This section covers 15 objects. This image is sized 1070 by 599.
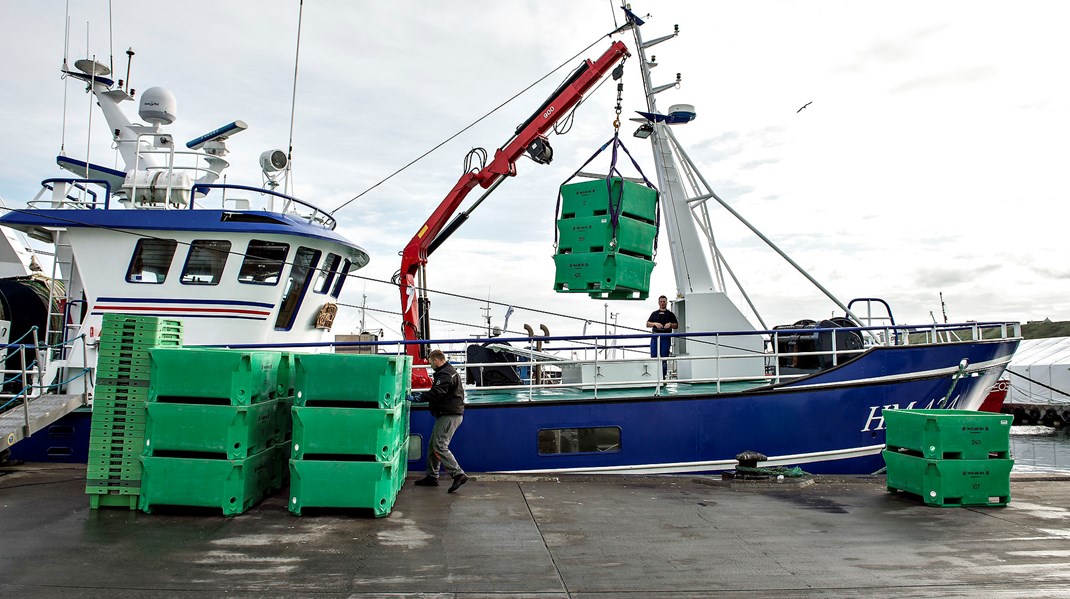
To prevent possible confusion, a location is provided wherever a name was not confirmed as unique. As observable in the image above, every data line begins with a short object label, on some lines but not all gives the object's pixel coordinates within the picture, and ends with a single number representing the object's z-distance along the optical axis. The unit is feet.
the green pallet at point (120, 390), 19.40
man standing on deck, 32.58
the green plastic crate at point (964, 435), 21.09
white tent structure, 103.40
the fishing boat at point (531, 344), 26.73
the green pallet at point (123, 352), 19.58
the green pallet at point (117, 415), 19.33
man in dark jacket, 22.79
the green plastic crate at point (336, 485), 18.43
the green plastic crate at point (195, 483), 18.28
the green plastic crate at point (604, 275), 30.37
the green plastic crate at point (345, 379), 18.76
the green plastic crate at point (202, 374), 18.38
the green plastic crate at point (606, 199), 30.99
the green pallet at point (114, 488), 18.98
